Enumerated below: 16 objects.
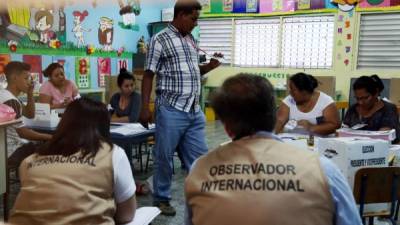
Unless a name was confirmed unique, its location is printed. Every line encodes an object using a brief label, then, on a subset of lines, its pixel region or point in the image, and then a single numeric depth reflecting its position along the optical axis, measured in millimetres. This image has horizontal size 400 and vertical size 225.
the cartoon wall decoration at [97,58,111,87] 4833
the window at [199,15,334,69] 5730
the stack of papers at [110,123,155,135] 2629
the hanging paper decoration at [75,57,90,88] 4484
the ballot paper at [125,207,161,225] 1332
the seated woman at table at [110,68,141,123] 3332
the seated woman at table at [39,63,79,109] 3386
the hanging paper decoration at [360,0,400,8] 5102
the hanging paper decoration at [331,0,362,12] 5286
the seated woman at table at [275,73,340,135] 2572
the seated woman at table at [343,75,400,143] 2414
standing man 2270
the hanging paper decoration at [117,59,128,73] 5208
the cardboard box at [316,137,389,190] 1636
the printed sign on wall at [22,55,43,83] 3828
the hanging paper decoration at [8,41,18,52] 3229
